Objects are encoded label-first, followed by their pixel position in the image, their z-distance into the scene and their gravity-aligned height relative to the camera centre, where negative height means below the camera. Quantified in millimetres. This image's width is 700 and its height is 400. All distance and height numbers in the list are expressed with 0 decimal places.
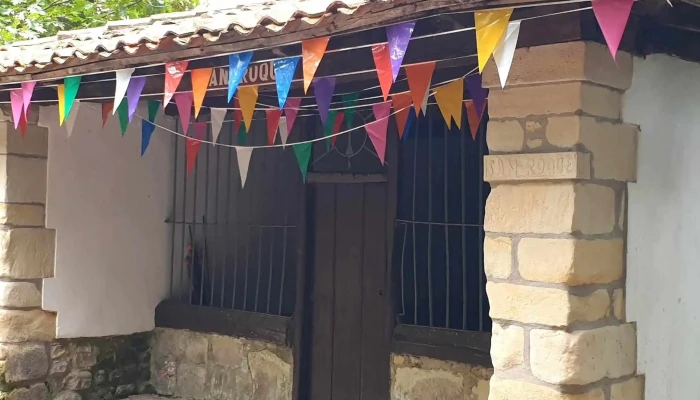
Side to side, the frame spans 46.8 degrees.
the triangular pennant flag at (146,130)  5579 +471
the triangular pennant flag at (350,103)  4816 +611
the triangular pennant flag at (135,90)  4172 +561
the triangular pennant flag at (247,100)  4324 +545
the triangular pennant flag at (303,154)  5176 +313
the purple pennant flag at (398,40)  3062 +631
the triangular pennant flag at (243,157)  5516 +303
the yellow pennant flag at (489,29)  2832 +637
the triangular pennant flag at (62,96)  4464 +549
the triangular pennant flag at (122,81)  4059 +587
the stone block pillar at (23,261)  5457 -460
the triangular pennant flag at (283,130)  5425 +490
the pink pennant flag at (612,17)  2590 +635
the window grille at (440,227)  4766 -123
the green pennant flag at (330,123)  5082 +518
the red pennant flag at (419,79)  3590 +568
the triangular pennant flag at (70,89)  4445 +585
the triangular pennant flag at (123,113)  5273 +554
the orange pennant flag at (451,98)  3871 +527
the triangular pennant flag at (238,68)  3583 +592
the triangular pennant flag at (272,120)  5027 +510
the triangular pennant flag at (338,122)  5086 +526
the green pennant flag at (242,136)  5906 +473
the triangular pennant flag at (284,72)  3491 +574
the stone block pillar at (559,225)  3137 -54
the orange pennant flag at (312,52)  3260 +613
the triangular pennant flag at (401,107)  4332 +538
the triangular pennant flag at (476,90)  3965 +587
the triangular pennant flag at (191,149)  5703 +352
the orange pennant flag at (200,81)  3879 +572
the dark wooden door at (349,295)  5250 -611
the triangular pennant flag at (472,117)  4457 +504
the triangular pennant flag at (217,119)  5414 +544
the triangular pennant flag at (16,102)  4727 +534
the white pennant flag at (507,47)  2889 +585
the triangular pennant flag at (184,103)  4457 +533
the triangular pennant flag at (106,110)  5494 +596
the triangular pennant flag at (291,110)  4922 +584
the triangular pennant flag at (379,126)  4375 +435
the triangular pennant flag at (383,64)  3189 +560
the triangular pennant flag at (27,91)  4582 +584
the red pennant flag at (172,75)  3883 +596
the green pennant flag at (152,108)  5410 +605
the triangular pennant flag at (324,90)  4102 +583
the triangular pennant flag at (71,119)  5566 +527
